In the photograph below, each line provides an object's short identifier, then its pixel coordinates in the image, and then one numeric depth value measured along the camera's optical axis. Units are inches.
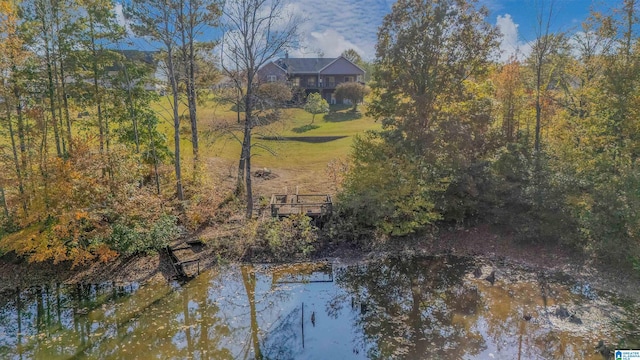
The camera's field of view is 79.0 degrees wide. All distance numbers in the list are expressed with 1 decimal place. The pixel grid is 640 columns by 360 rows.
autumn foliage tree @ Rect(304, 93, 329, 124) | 1760.6
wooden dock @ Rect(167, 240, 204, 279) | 573.3
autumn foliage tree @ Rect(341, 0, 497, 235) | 631.2
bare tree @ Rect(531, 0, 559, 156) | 665.6
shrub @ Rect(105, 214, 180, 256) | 581.3
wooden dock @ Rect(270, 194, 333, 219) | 683.4
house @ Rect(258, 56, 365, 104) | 2107.5
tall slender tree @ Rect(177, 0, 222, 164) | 701.9
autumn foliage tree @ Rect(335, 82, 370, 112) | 1902.1
